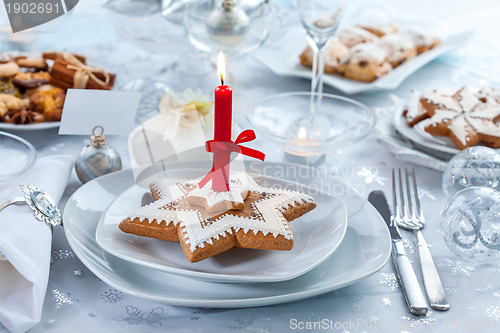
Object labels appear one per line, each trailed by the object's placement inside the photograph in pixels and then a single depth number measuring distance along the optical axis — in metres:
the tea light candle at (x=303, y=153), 0.93
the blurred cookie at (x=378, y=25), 1.59
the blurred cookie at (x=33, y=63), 1.24
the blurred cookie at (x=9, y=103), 1.07
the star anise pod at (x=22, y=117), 1.05
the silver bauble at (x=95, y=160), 0.88
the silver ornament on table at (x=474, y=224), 0.71
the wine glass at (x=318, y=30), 1.07
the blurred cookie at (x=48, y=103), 1.07
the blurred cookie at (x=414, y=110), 1.05
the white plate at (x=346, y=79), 1.29
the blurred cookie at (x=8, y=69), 1.18
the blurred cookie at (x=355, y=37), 1.49
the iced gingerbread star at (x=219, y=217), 0.64
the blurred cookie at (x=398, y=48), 1.42
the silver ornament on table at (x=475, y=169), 0.87
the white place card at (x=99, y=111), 0.91
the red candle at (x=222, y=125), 0.66
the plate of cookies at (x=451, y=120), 0.97
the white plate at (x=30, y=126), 1.04
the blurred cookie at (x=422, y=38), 1.49
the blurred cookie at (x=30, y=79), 1.17
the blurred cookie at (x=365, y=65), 1.30
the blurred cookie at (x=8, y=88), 1.16
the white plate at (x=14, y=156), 0.85
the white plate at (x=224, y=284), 0.61
